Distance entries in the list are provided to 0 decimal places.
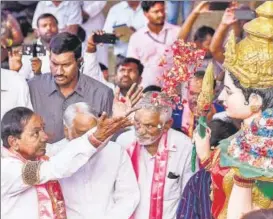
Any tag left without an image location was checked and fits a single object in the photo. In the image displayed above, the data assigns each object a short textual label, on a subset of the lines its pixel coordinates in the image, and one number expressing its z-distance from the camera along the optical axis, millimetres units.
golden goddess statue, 3848
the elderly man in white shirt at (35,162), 4297
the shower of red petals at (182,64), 4395
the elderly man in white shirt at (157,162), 4875
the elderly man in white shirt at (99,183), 4719
